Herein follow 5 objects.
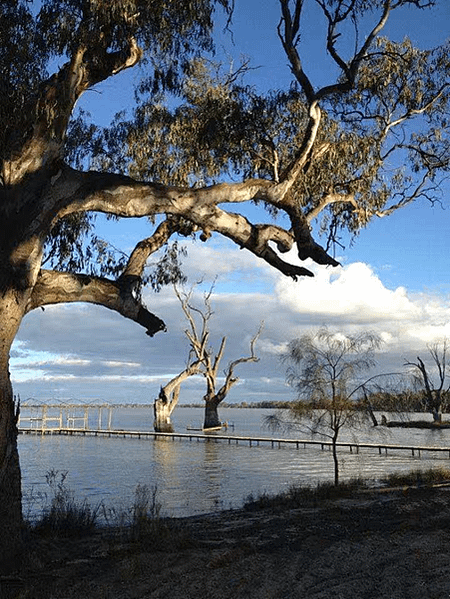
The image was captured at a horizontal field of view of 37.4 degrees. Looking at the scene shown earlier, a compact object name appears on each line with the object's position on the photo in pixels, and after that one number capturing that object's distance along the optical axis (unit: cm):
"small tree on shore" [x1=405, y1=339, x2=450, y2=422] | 5684
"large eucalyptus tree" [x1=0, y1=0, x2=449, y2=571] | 827
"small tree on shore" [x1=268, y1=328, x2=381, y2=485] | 1598
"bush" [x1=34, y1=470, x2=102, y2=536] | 953
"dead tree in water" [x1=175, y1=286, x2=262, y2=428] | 4681
